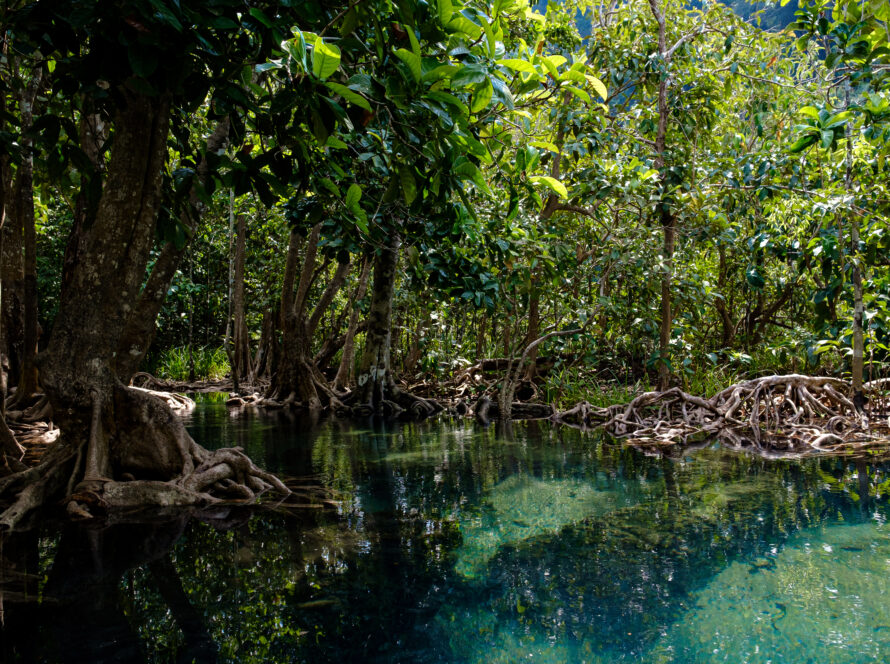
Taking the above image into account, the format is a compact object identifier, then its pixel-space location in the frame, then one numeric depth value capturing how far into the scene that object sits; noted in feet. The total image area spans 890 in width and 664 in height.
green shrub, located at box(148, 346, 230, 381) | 58.70
